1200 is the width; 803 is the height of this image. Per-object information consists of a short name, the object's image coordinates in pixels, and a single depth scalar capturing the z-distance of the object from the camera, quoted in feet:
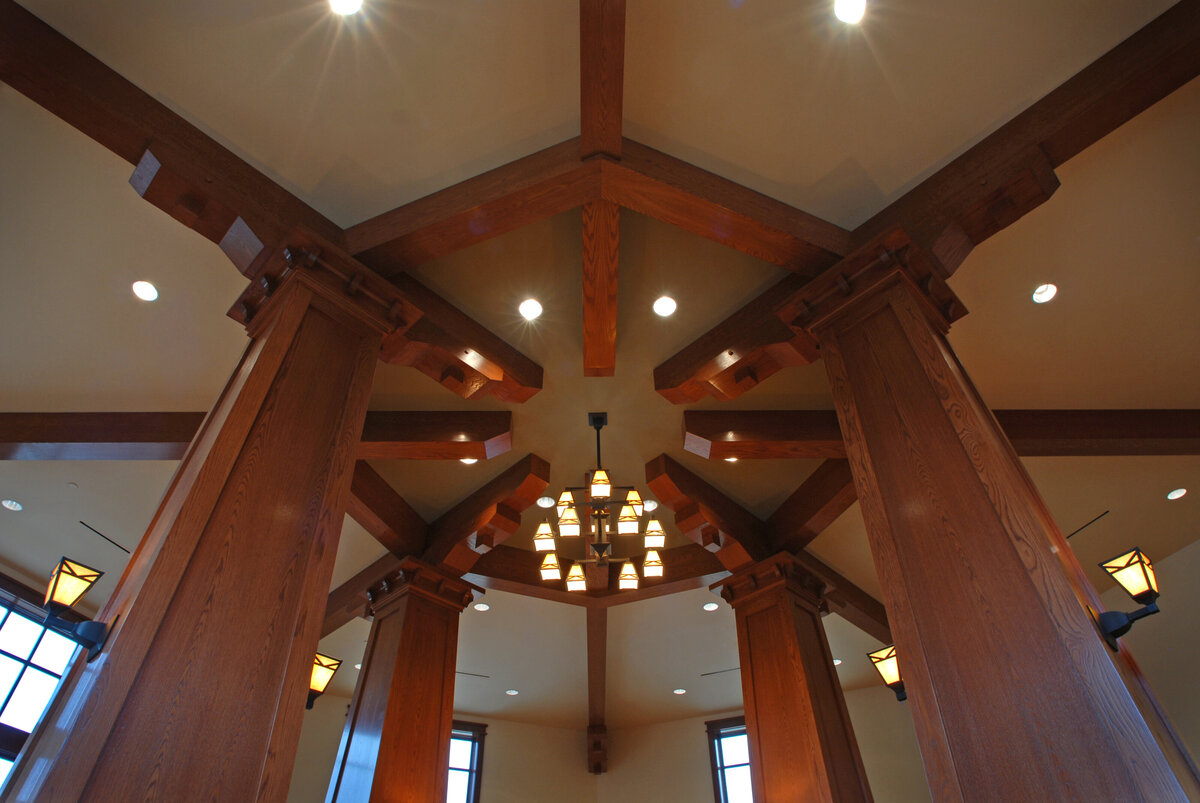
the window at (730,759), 31.09
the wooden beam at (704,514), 20.79
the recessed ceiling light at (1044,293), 15.38
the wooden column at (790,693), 17.42
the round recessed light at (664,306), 16.43
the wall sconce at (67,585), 13.58
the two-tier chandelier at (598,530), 18.01
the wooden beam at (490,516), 20.52
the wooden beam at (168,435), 17.15
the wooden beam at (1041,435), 17.81
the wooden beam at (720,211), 13.20
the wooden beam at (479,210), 13.07
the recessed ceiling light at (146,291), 14.96
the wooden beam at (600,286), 13.61
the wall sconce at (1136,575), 12.96
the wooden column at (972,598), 7.34
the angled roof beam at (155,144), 10.47
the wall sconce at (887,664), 19.61
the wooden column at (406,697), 17.58
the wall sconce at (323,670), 18.50
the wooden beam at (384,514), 19.97
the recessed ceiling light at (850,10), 11.25
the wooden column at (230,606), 7.36
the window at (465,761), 31.27
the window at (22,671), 22.06
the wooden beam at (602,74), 10.55
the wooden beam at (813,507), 19.77
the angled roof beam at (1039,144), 10.91
